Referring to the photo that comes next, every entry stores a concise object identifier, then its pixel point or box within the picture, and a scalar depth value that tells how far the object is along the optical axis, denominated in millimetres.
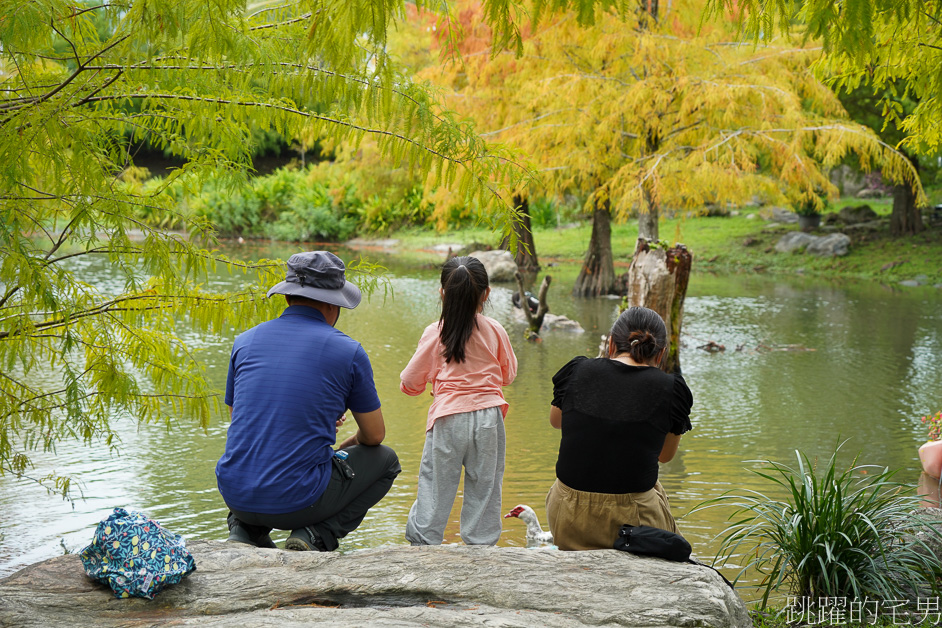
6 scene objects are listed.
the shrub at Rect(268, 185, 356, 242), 28828
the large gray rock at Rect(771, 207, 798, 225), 27516
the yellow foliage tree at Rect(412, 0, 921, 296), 12477
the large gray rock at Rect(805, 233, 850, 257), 22203
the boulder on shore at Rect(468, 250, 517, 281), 19234
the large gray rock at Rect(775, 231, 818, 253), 23311
